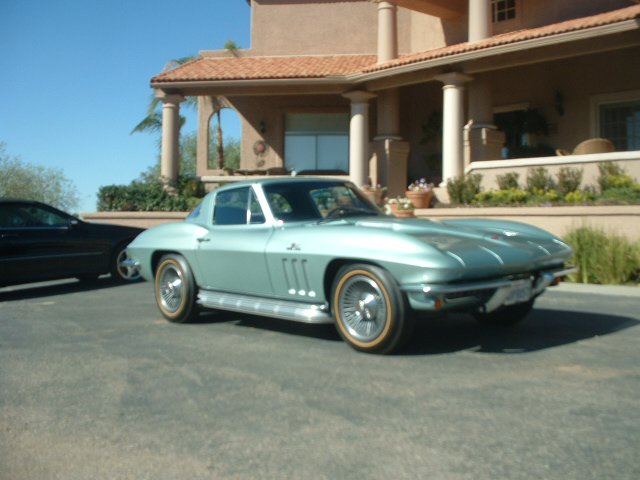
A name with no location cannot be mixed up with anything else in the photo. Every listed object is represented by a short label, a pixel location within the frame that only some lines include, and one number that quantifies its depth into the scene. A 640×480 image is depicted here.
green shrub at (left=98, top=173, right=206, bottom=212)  17.59
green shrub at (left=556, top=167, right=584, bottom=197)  13.25
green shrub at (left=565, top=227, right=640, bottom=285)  9.99
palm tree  24.03
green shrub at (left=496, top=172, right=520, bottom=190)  14.22
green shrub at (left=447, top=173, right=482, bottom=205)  14.55
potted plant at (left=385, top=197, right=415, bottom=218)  13.15
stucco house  15.34
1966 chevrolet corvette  5.01
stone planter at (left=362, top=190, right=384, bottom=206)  16.52
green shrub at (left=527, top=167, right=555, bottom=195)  13.73
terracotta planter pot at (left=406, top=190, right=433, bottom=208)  15.12
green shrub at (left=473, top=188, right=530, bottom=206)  13.60
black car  10.15
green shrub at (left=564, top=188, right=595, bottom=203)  12.67
